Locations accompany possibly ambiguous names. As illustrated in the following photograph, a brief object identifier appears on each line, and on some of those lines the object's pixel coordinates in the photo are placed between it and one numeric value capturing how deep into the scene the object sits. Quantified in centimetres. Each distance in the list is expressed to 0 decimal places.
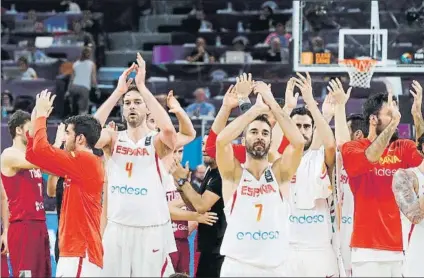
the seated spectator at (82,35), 2112
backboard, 1575
